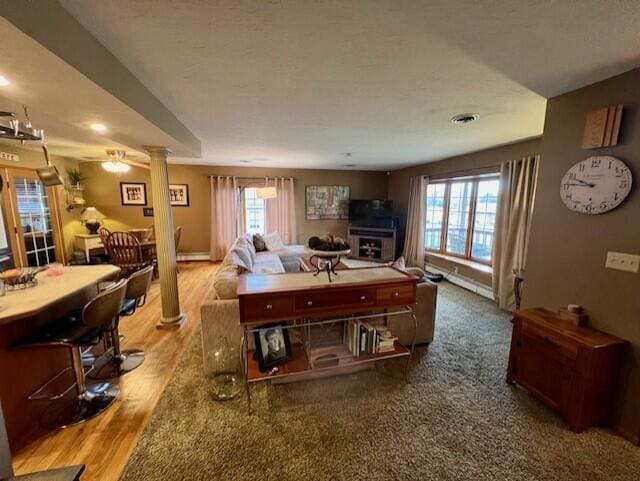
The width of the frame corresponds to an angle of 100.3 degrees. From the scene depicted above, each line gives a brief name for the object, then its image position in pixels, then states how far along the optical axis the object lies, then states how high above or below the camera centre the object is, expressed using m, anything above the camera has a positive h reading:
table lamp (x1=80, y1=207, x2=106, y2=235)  5.25 -0.27
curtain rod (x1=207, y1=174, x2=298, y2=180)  6.34 +0.72
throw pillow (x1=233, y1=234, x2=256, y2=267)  4.21 -0.63
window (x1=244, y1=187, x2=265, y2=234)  6.56 -0.12
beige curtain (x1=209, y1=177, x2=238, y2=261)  6.23 -0.19
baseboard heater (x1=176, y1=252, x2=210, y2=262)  6.43 -1.20
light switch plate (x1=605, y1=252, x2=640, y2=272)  1.62 -0.31
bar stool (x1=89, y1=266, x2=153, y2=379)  2.29 -1.17
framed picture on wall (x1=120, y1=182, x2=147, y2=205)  5.91 +0.28
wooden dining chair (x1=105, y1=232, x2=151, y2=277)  4.36 -0.75
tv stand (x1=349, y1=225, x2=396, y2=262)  6.25 -0.83
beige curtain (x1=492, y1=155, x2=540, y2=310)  3.46 -0.19
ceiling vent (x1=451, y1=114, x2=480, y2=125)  2.51 +0.88
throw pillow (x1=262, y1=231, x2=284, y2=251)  5.60 -0.71
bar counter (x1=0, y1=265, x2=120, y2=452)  1.57 -0.99
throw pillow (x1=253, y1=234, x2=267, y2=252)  5.49 -0.75
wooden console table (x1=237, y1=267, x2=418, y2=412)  1.83 -0.66
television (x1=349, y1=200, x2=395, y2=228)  6.43 -0.10
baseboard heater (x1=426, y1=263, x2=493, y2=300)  4.19 -1.24
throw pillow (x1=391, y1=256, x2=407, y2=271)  2.57 -0.55
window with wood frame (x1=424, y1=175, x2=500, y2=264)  4.29 -0.12
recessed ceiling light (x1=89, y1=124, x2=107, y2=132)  2.21 +0.66
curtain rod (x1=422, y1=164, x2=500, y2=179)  4.04 +0.64
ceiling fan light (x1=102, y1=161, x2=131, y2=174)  4.38 +0.64
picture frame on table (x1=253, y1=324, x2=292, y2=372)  2.00 -1.09
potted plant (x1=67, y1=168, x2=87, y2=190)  5.26 +0.52
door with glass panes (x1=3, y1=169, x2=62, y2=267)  3.96 -0.24
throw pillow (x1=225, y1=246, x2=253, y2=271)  3.07 -0.63
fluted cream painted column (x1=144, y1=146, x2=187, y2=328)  3.04 -0.40
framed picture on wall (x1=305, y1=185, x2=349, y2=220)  6.85 +0.16
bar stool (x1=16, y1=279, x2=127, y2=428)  1.73 -0.87
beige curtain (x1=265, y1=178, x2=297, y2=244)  6.56 -0.06
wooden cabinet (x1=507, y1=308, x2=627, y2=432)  1.67 -1.03
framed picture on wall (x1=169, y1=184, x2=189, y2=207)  6.18 +0.26
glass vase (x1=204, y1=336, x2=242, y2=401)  2.21 -1.37
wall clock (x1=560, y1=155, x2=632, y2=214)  1.66 +0.18
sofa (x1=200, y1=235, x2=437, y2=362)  2.29 -0.94
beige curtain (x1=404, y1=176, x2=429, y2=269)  5.64 -0.27
